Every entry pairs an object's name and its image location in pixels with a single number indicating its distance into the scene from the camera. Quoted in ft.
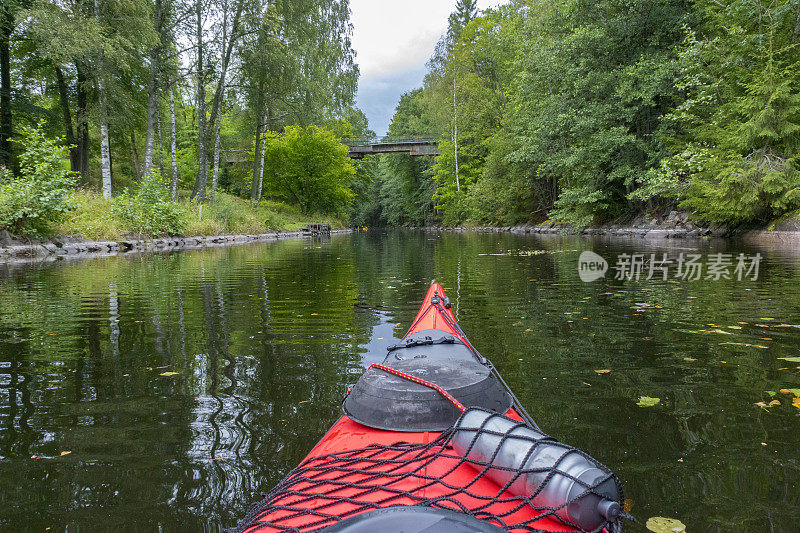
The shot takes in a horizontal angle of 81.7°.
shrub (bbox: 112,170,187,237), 46.06
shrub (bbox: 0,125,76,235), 33.45
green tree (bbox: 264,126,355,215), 99.45
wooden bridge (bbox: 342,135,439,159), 126.31
